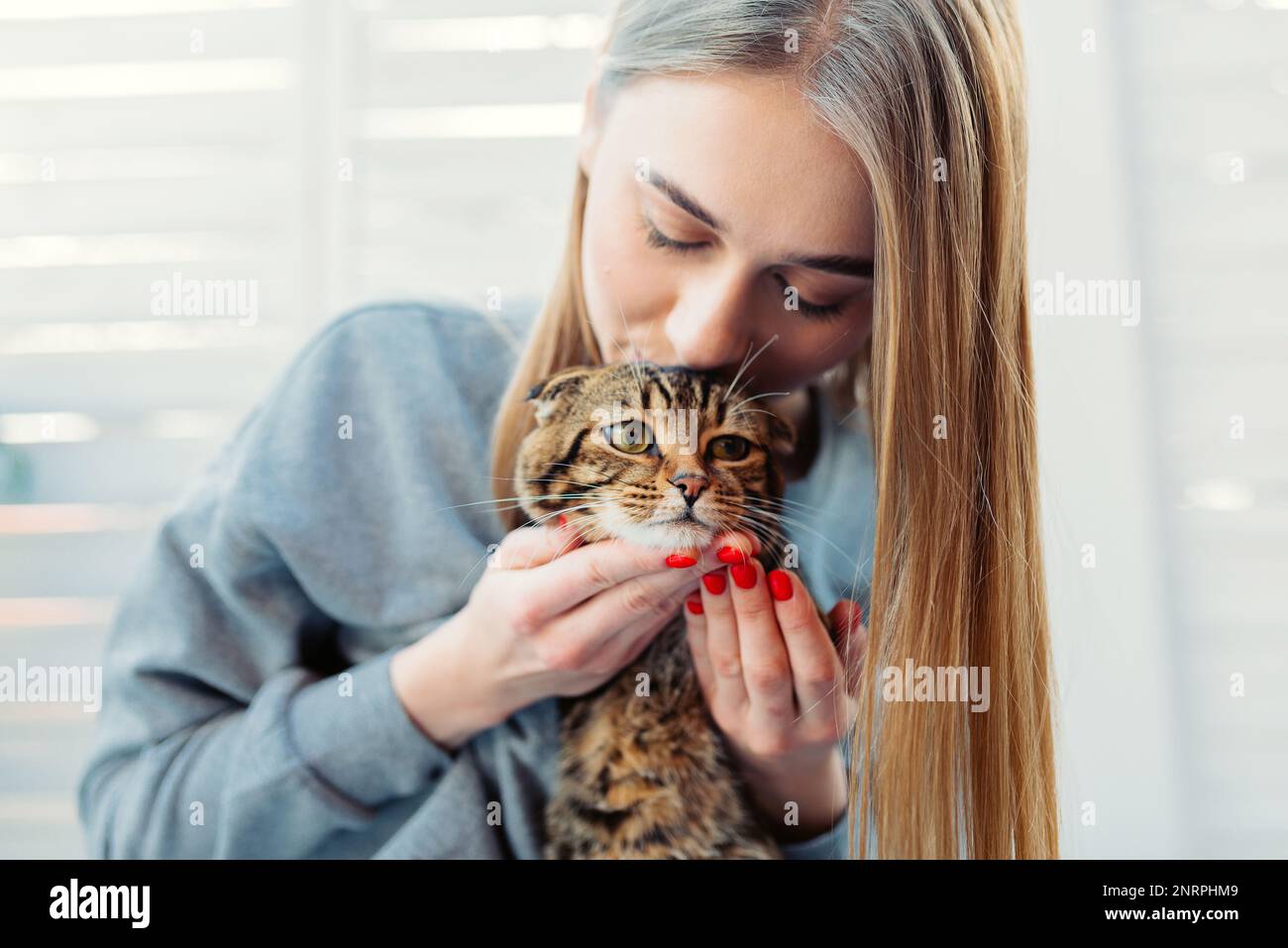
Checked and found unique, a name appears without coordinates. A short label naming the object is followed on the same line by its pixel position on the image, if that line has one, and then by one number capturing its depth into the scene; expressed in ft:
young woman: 2.46
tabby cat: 2.47
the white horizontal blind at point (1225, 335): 3.26
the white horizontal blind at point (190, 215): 3.25
